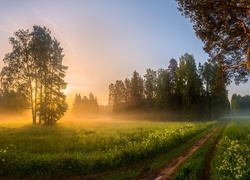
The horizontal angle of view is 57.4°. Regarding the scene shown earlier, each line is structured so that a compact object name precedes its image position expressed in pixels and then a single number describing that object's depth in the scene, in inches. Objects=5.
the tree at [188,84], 2972.4
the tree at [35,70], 1697.8
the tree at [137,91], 3978.1
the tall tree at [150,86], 3741.9
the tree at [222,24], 515.7
